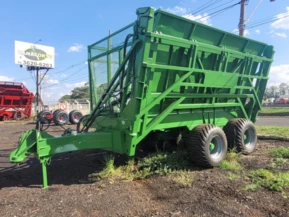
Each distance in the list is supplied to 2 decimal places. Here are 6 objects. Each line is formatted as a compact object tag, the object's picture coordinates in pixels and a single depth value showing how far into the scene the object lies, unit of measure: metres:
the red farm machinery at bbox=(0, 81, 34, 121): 19.81
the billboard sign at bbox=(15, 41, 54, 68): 30.92
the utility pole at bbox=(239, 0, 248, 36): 13.12
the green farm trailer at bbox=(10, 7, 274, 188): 4.39
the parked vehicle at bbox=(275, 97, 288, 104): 52.05
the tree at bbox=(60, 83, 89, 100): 71.81
